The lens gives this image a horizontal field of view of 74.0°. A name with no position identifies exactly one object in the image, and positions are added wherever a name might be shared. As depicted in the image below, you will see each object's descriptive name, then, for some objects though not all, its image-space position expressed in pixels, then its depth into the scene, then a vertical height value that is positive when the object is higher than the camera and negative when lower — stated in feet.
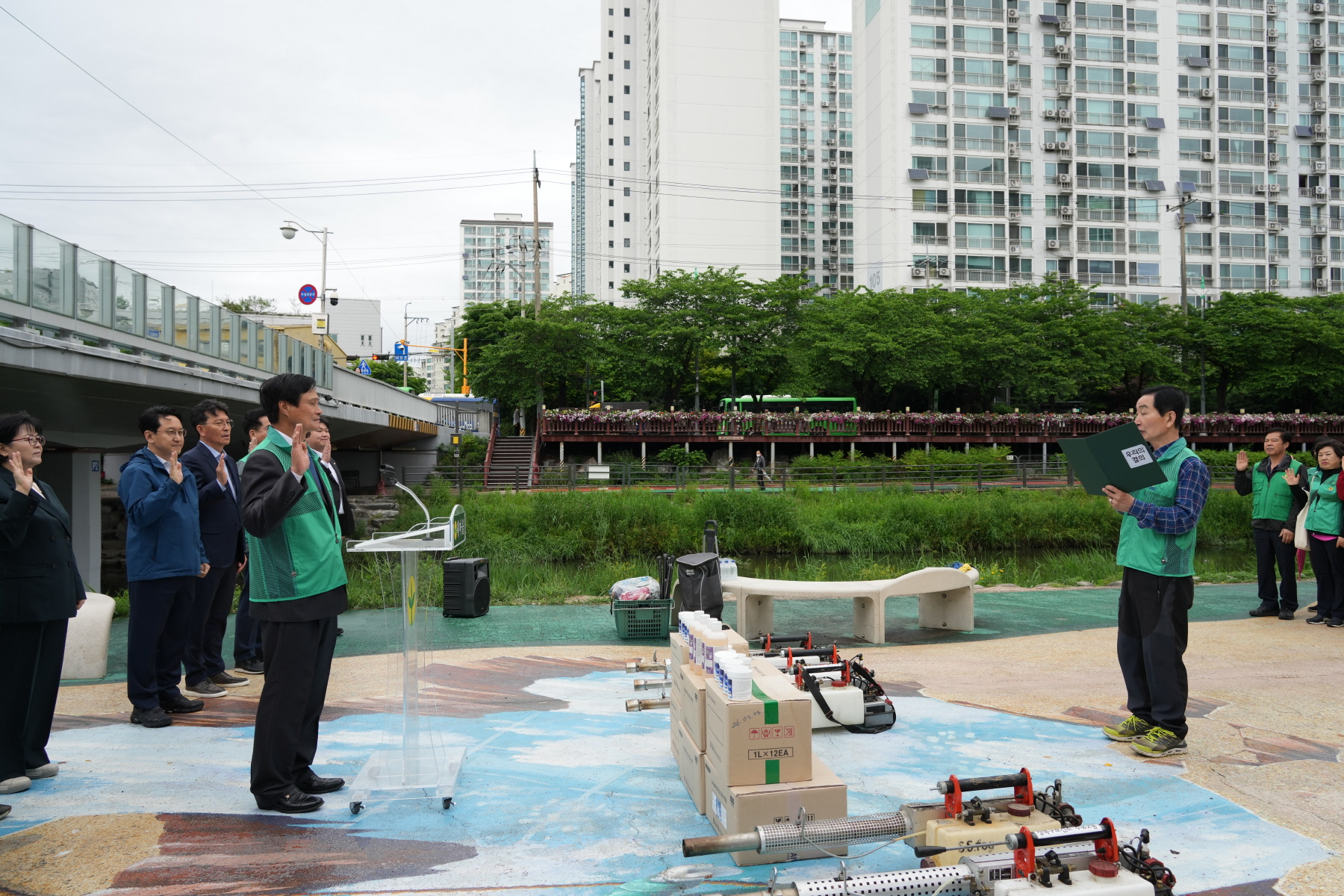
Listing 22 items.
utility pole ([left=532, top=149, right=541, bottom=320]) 128.77 +32.15
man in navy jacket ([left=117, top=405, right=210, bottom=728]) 17.33 -1.88
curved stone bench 26.53 -3.97
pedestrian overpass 31.04 +5.11
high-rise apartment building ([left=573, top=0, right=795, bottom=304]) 231.71 +86.97
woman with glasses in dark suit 13.46 -2.09
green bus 140.97 +9.71
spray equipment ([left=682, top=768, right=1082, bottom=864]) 10.36 -4.31
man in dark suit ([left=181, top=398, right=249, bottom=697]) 19.97 -1.79
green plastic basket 26.89 -4.58
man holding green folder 15.33 -2.07
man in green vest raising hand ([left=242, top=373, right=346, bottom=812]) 12.72 -1.72
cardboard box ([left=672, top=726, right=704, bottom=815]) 12.50 -4.43
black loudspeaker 31.35 -4.28
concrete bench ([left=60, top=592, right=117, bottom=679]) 21.43 -4.22
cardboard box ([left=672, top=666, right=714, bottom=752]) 12.51 -3.47
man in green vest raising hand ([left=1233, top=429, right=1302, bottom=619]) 29.35 -1.97
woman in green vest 26.81 -2.06
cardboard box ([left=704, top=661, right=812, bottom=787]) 11.19 -3.47
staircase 100.92 +0.50
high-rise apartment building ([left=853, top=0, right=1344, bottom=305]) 183.62 +67.54
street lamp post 101.55 +27.01
